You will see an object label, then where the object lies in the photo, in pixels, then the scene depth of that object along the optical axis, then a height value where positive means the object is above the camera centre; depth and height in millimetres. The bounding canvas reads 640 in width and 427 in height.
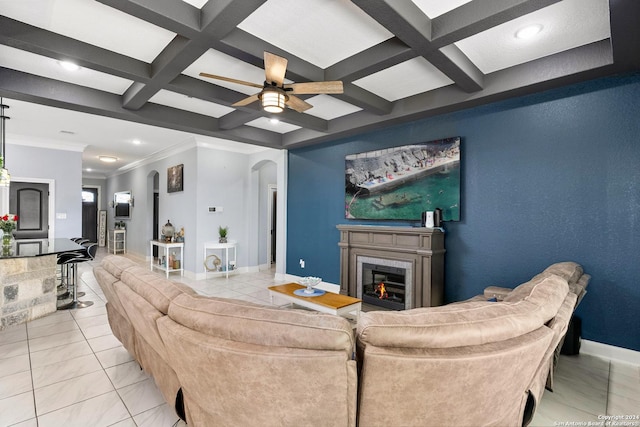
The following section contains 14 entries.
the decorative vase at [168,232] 6773 -427
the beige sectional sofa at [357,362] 1175 -577
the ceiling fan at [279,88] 2459 +1055
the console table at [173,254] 6427 -953
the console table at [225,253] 6410 -853
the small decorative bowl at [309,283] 3747 -842
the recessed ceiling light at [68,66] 2969 +1469
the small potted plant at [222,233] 6459 -422
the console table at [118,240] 9703 -884
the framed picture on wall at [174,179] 6773 +757
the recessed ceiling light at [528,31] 2492 +1515
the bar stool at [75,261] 4332 -704
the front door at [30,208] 6105 +69
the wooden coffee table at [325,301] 3263 -970
